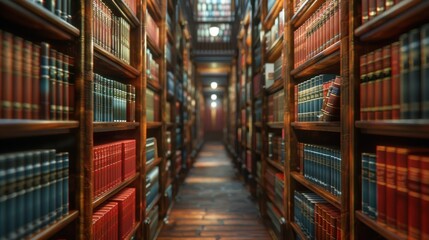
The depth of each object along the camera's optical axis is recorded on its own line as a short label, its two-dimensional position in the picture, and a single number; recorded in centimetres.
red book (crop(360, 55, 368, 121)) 146
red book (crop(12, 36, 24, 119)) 112
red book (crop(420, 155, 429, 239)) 109
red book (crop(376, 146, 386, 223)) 131
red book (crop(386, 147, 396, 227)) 125
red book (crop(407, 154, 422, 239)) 112
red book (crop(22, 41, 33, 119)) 118
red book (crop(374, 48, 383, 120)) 134
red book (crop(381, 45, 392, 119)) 128
